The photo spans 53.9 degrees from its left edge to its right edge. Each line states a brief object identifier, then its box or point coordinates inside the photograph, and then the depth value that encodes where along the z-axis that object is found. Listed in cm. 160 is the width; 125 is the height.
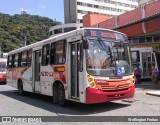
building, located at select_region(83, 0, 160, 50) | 1162
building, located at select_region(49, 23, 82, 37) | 4407
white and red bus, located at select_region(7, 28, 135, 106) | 544
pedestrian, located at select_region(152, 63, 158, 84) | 1137
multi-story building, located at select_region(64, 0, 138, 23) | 5050
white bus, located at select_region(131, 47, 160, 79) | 1356
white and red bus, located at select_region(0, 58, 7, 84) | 1573
